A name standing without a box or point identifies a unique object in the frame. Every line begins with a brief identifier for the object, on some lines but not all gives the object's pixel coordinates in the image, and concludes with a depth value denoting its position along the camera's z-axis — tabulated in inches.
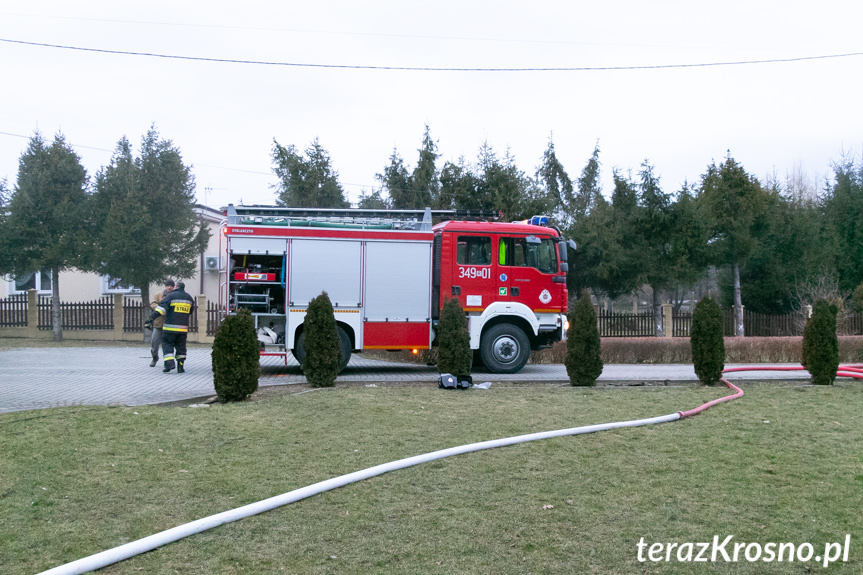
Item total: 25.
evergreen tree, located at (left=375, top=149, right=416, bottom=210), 1079.6
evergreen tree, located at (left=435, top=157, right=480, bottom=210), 951.6
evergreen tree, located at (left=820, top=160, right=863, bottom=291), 1202.0
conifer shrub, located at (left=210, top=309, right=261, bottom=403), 366.6
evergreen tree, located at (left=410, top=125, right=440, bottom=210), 1024.9
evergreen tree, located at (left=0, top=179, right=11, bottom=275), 957.2
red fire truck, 521.7
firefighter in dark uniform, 534.3
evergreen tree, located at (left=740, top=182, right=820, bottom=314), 1106.1
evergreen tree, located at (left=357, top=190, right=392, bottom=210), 1115.3
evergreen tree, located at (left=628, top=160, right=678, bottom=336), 966.4
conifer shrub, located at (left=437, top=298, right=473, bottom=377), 440.8
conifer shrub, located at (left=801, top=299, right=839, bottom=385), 471.2
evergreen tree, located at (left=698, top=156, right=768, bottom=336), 1024.9
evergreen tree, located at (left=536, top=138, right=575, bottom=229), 1360.7
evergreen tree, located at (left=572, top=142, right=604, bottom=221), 1285.7
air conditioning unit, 1188.5
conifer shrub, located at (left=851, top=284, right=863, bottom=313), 1016.7
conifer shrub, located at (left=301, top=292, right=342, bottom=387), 422.3
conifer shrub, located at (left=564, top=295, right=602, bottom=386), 447.2
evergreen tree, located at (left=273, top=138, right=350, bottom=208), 988.6
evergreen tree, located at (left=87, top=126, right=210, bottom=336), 935.7
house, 1229.1
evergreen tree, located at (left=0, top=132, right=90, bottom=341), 954.7
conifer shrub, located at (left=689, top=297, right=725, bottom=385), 456.4
